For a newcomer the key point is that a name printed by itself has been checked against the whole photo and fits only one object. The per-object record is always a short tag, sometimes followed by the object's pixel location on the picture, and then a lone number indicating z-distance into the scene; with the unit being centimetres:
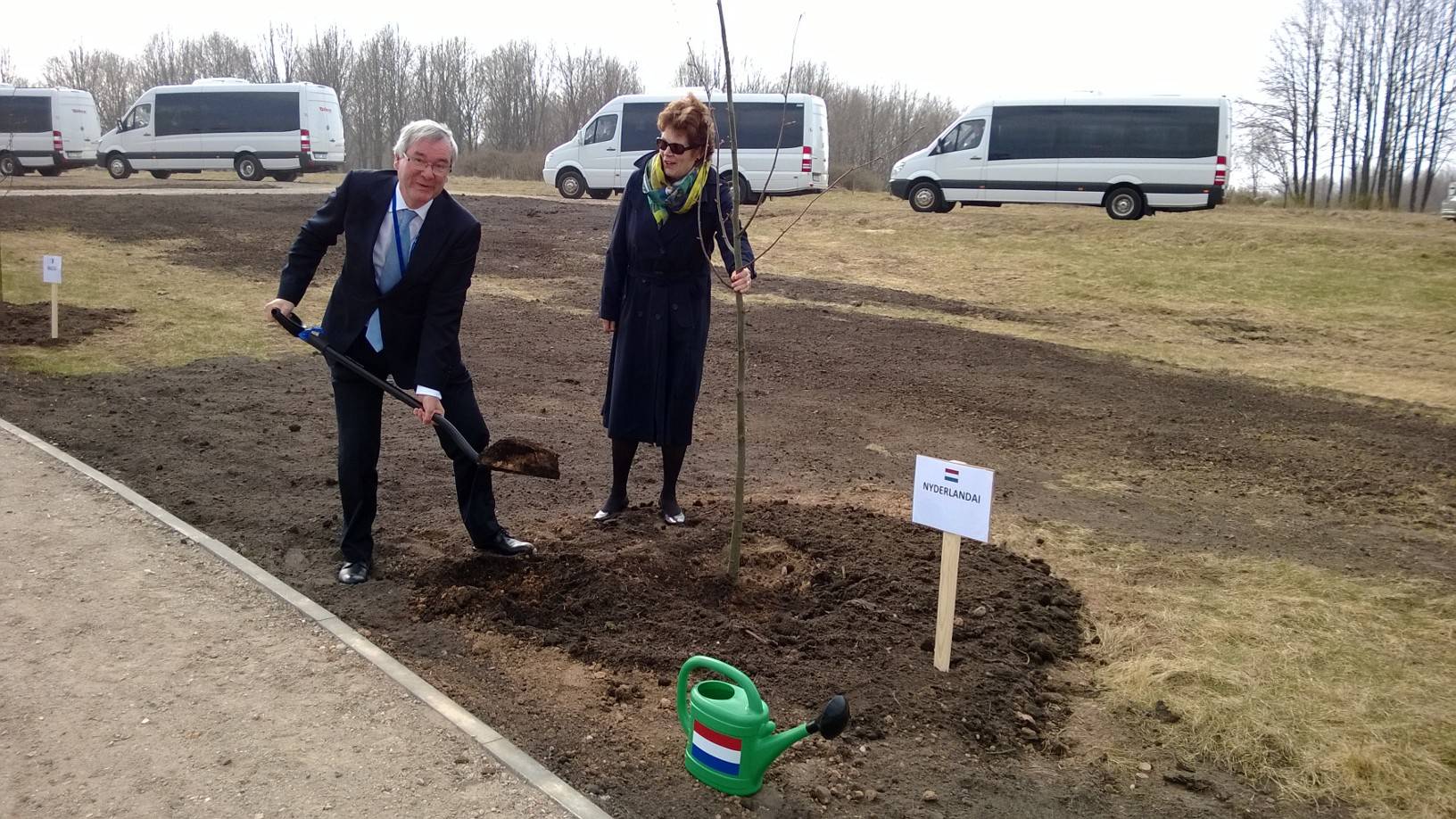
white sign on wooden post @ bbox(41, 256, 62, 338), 943
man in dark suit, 429
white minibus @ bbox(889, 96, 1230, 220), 2012
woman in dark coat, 465
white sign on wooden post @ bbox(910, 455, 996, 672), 359
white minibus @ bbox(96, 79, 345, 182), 2856
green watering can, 294
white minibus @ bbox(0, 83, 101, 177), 2917
